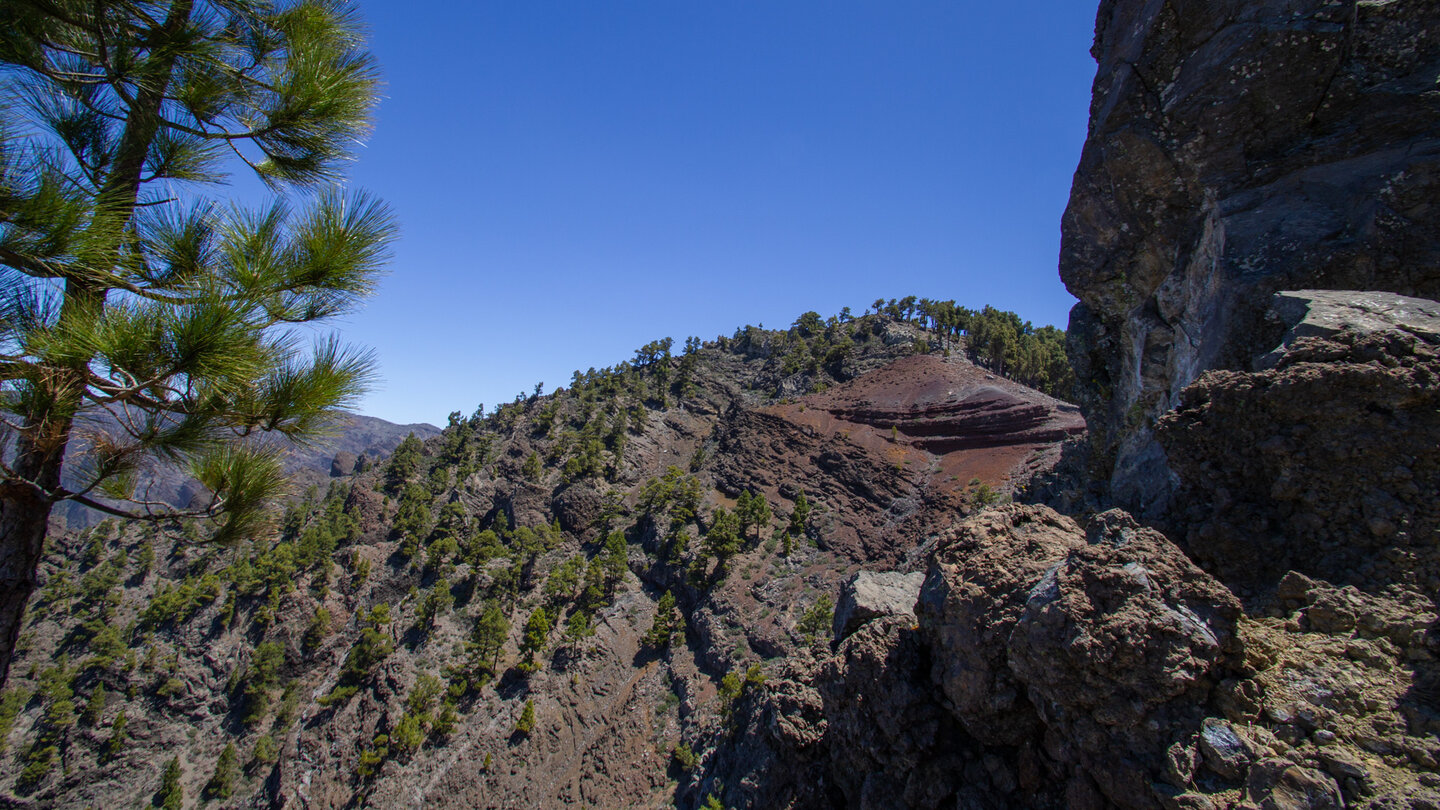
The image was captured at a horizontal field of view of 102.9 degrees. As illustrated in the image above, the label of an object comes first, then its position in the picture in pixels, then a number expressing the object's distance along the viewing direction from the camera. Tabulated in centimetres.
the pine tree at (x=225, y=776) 3509
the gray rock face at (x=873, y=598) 984
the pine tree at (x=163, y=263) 330
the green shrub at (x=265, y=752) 3616
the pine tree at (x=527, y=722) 3161
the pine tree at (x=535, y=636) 3544
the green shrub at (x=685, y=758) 2683
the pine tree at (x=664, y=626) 3597
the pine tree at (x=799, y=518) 4216
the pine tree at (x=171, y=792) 3434
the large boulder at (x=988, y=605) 643
